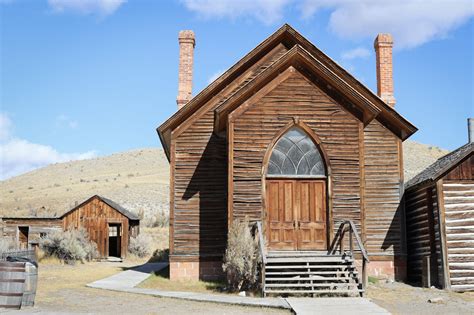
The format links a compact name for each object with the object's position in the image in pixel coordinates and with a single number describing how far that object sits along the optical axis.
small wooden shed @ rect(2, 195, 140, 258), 31.47
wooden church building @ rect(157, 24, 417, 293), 16.56
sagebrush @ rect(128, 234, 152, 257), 31.81
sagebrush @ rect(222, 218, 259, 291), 14.85
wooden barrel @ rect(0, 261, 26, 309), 11.62
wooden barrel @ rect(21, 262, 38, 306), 12.01
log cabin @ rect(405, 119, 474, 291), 16.17
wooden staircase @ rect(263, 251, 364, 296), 14.12
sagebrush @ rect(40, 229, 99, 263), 26.92
